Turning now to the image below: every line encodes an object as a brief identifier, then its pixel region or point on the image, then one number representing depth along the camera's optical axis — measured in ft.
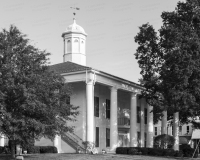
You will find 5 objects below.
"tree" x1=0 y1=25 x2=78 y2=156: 72.08
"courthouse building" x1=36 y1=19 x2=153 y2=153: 110.12
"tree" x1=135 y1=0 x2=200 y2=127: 98.99
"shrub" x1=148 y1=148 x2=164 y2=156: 113.91
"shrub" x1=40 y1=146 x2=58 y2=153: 109.91
